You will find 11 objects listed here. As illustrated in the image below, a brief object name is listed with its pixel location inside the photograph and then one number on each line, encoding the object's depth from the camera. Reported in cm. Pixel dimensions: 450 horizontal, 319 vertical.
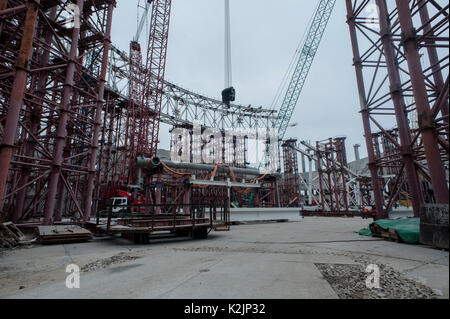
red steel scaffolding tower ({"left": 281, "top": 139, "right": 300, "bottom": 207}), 4296
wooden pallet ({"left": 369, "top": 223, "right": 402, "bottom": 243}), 802
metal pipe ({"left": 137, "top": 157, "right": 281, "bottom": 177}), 1644
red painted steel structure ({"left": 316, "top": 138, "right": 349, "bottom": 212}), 3580
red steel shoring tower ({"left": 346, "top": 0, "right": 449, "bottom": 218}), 621
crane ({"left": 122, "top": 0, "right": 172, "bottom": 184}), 2933
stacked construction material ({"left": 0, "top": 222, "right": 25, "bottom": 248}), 905
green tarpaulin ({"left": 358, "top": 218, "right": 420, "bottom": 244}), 754
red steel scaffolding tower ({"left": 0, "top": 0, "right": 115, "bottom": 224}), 1032
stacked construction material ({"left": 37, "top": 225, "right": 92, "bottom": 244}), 970
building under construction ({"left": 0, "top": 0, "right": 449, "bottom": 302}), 963
